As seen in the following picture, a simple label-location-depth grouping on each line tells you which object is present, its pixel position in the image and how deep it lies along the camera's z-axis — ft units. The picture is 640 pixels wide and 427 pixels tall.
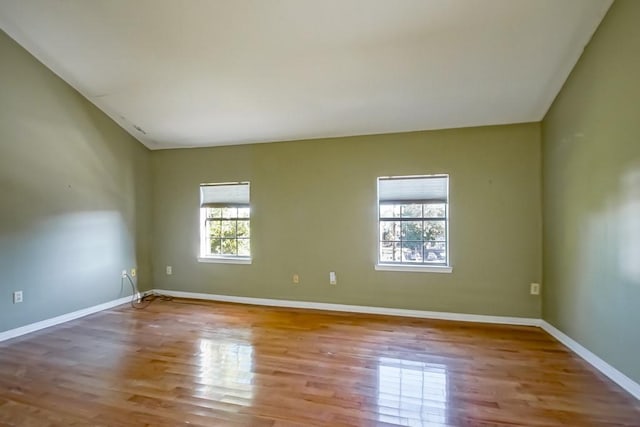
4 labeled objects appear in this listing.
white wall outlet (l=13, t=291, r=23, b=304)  11.18
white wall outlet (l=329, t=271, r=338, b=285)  14.16
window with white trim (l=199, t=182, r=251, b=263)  15.72
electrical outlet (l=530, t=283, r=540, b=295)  12.10
